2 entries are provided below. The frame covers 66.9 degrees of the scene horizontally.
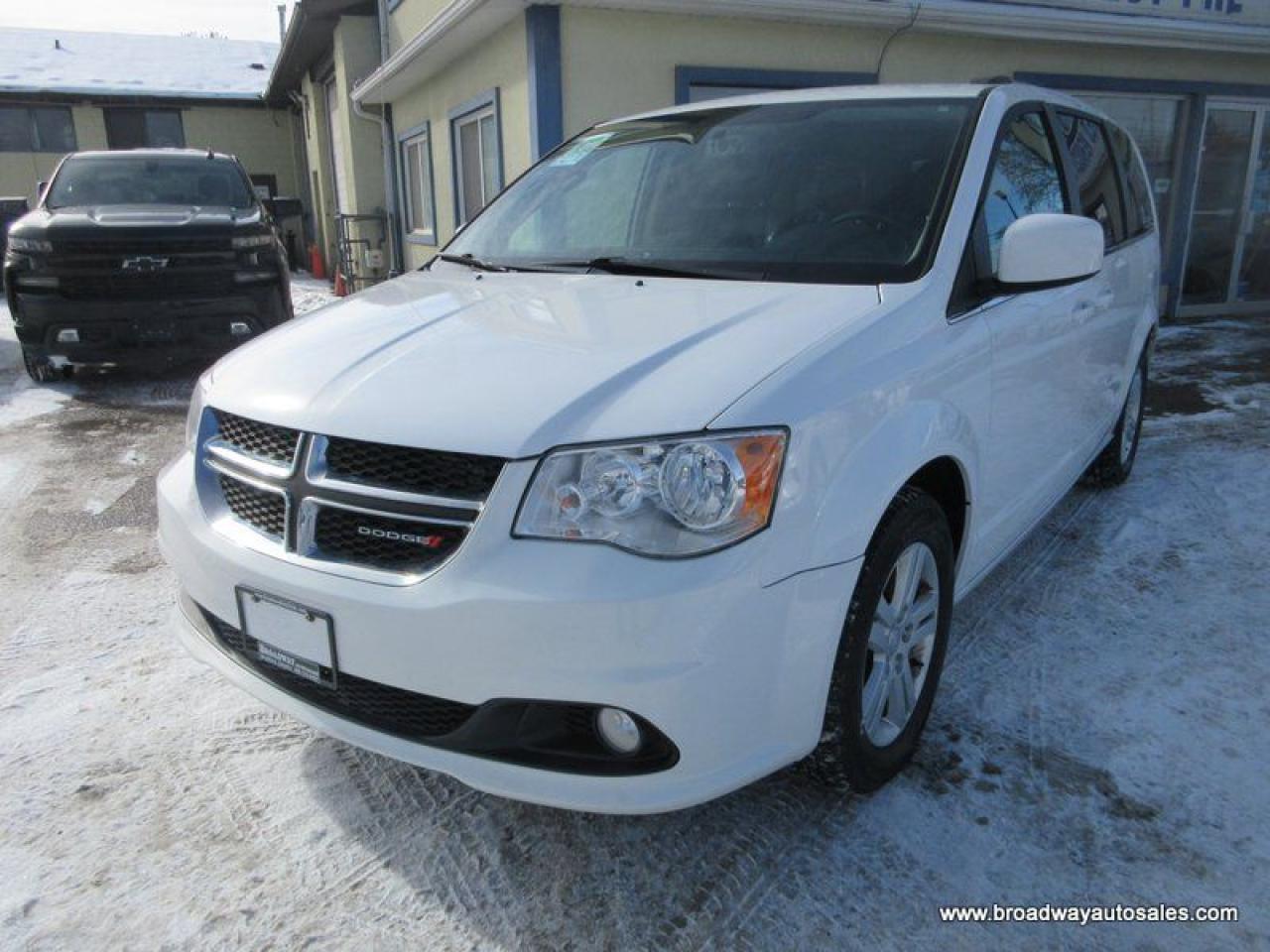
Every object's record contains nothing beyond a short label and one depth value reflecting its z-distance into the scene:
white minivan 1.75
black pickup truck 7.02
